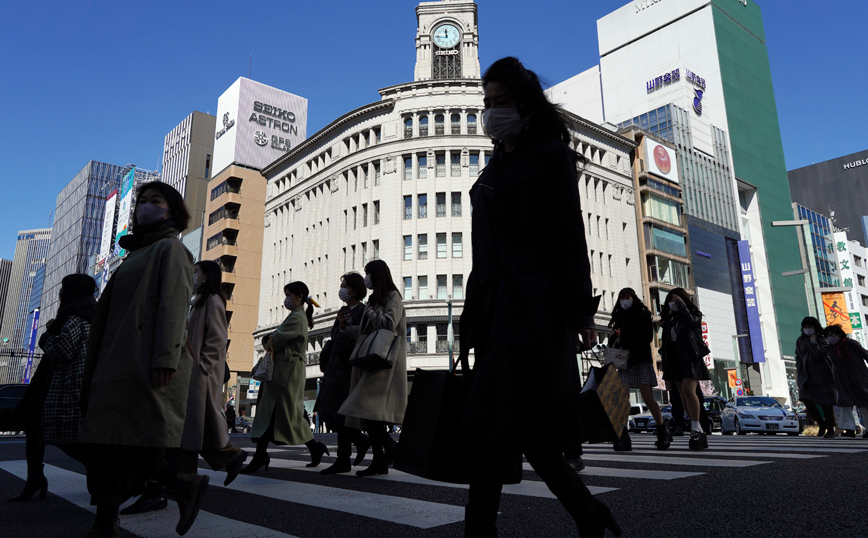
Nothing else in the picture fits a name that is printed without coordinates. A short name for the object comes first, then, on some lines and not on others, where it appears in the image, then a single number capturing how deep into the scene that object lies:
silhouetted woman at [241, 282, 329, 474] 5.46
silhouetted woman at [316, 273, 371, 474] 5.75
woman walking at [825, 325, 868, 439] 9.06
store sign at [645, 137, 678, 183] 54.46
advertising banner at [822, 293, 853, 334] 38.89
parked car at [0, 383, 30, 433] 15.72
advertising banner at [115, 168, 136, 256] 78.31
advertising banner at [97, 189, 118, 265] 86.71
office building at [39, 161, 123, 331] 109.75
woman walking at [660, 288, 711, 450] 6.21
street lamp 74.44
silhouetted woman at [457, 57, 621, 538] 1.95
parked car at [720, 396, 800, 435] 14.67
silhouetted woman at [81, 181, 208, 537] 2.57
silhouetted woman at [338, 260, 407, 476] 4.99
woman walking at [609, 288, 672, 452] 6.50
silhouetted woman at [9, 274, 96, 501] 3.93
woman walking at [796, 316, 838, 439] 9.73
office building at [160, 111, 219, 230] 90.94
